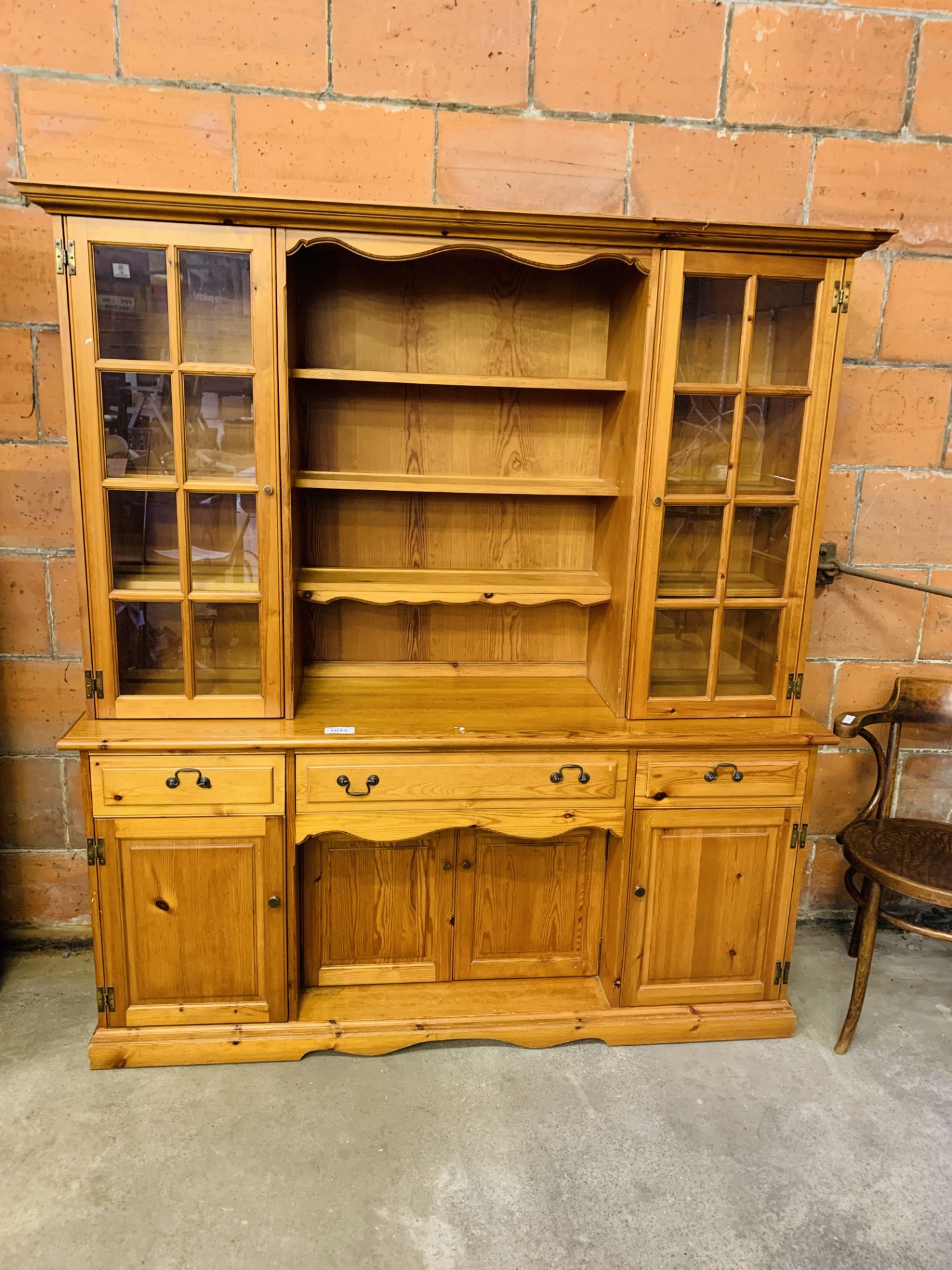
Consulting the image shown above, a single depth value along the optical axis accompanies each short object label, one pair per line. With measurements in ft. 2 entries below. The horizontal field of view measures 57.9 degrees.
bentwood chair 7.07
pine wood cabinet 6.45
